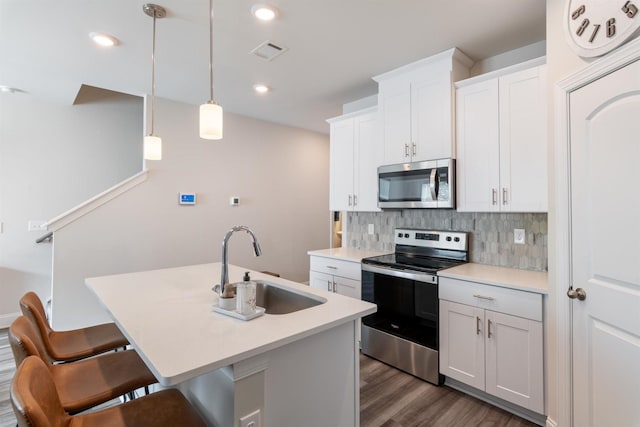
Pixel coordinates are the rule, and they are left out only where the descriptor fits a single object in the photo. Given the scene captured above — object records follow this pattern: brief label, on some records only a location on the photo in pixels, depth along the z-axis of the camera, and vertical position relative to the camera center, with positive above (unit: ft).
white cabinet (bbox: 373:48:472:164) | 8.54 +3.21
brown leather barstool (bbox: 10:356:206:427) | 2.81 -2.39
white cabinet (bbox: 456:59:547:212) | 7.13 +1.86
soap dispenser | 4.65 -1.20
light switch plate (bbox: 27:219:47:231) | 12.10 -0.33
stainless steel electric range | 8.18 -2.41
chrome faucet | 5.15 -0.72
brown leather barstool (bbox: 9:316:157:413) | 4.24 -2.44
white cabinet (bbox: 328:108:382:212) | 10.67 +2.01
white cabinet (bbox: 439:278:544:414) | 6.40 -2.68
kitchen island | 3.55 -1.55
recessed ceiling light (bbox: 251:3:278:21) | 6.49 +4.31
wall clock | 4.48 +2.99
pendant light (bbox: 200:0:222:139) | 5.50 +1.70
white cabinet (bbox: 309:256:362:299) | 9.84 -1.91
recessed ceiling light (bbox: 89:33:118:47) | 7.54 +4.31
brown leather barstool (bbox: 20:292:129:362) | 5.42 -2.35
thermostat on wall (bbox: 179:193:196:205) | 12.34 +0.72
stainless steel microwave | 8.51 +0.96
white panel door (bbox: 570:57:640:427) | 4.55 -0.45
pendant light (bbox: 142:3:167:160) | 7.36 +1.63
